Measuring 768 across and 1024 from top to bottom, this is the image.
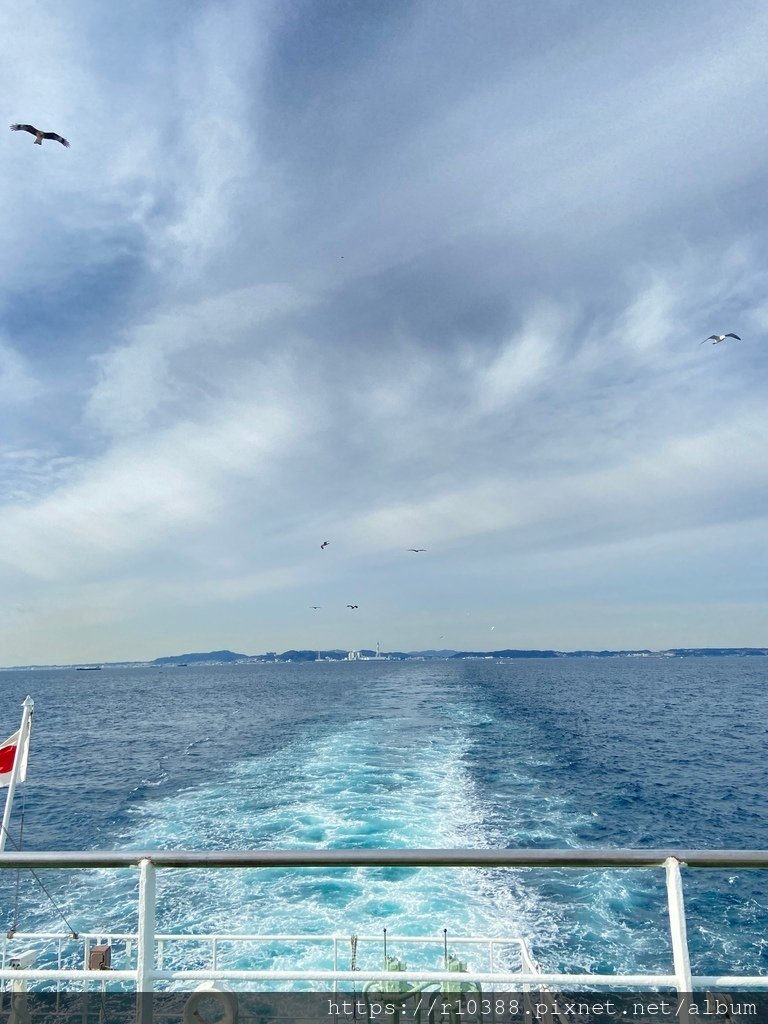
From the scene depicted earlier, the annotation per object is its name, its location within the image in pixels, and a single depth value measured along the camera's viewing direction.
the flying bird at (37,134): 9.22
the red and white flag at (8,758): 6.67
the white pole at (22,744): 6.40
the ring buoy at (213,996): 2.23
